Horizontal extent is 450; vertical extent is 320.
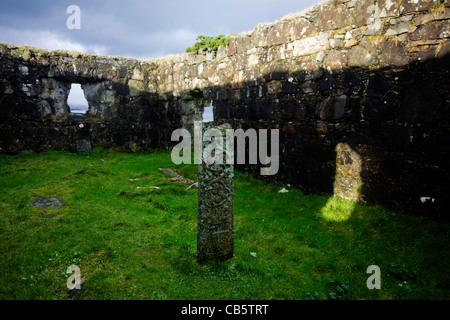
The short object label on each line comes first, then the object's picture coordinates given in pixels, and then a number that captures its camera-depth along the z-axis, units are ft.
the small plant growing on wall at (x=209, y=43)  25.45
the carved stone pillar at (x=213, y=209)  10.51
